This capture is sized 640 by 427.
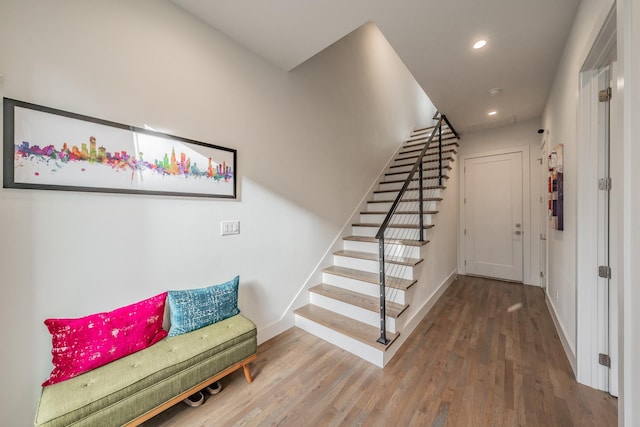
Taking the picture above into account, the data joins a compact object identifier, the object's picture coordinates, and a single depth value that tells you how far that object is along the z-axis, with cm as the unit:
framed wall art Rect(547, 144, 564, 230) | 221
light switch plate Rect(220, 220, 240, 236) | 204
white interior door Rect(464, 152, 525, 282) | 402
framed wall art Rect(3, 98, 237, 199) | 120
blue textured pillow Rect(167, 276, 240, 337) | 165
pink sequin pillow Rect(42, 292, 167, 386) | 124
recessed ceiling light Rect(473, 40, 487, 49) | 215
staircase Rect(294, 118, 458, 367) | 219
